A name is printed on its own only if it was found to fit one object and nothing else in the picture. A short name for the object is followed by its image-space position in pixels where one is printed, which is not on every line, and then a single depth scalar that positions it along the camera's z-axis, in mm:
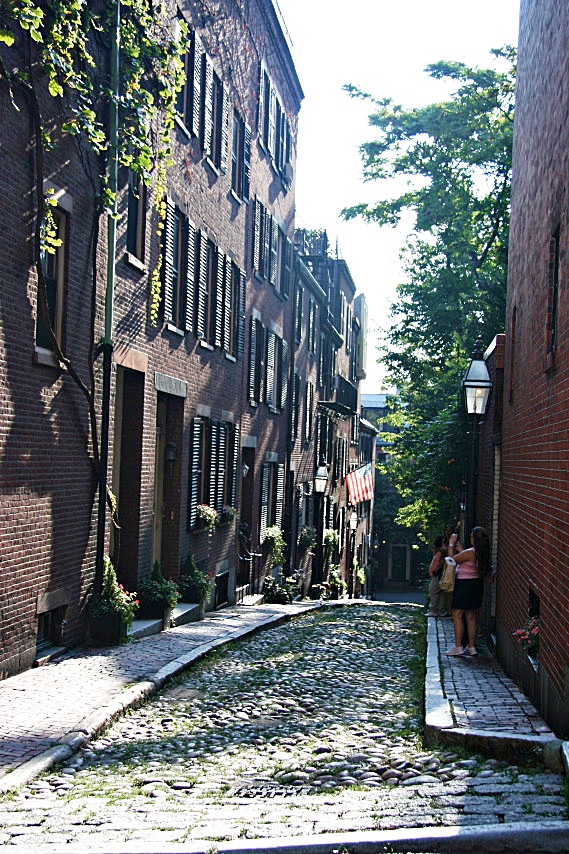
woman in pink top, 12305
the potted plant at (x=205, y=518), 17734
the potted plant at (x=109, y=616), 12094
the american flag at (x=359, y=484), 34781
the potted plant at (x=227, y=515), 19877
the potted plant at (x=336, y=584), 33469
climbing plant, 9555
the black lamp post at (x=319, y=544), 34688
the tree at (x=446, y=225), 25859
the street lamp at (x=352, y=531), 41688
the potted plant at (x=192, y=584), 16773
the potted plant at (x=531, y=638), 8953
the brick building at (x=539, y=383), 7672
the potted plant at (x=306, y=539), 30805
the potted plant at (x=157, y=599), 14266
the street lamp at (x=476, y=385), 14305
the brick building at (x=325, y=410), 31484
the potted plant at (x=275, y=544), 25391
